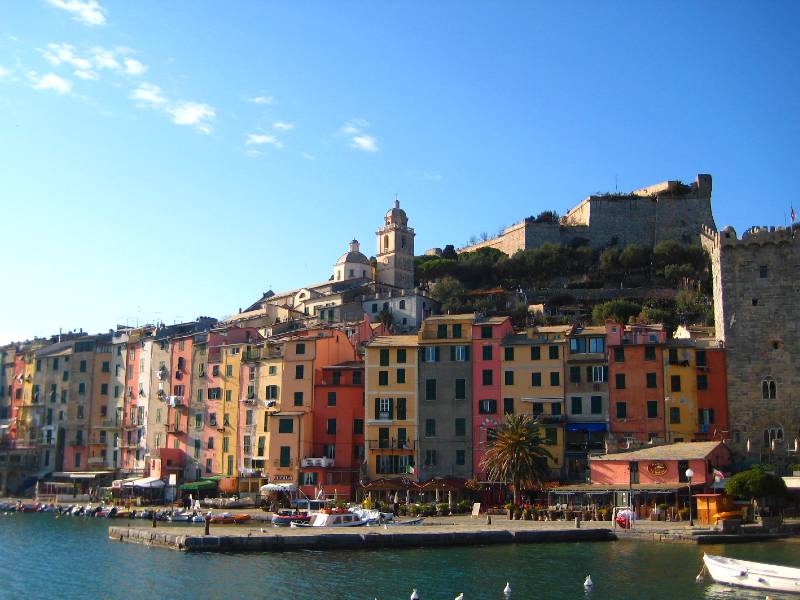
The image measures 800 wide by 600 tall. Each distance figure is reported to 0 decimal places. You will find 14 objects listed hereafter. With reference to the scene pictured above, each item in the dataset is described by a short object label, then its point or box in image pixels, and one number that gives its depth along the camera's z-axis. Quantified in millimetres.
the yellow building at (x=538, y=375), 60303
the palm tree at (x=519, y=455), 53969
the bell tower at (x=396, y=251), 117188
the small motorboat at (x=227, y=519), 55938
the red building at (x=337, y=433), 64312
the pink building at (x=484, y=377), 60812
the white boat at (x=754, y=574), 34094
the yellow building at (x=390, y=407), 62531
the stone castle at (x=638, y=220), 116438
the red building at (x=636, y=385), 58844
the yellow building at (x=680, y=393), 58500
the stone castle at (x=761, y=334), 57562
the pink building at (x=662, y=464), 51469
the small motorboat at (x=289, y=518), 52562
